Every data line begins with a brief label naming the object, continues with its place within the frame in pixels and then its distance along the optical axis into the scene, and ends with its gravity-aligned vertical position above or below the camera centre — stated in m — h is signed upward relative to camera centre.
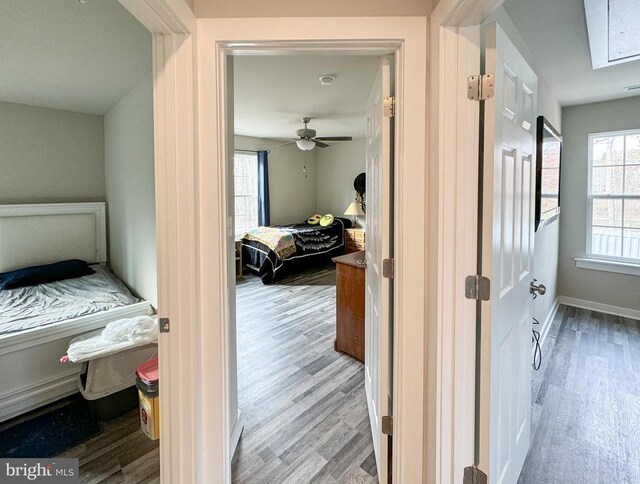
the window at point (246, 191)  6.16 +0.55
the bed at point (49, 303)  2.03 -0.64
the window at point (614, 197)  3.36 +0.23
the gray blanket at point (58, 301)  2.15 -0.63
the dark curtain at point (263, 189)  6.30 +0.60
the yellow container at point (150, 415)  1.76 -1.09
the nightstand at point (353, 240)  6.22 -0.42
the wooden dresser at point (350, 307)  2.56 -0.73
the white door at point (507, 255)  1.10 -0.15
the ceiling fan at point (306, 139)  4.74 +1.22
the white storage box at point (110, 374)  1.96 -0.98
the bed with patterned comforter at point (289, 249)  5.00 -0.51
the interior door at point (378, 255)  1.36 -0.18
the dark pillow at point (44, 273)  2.80 -0.50
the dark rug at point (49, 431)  1.74 -1.25
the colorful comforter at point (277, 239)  5.02 -0.32
